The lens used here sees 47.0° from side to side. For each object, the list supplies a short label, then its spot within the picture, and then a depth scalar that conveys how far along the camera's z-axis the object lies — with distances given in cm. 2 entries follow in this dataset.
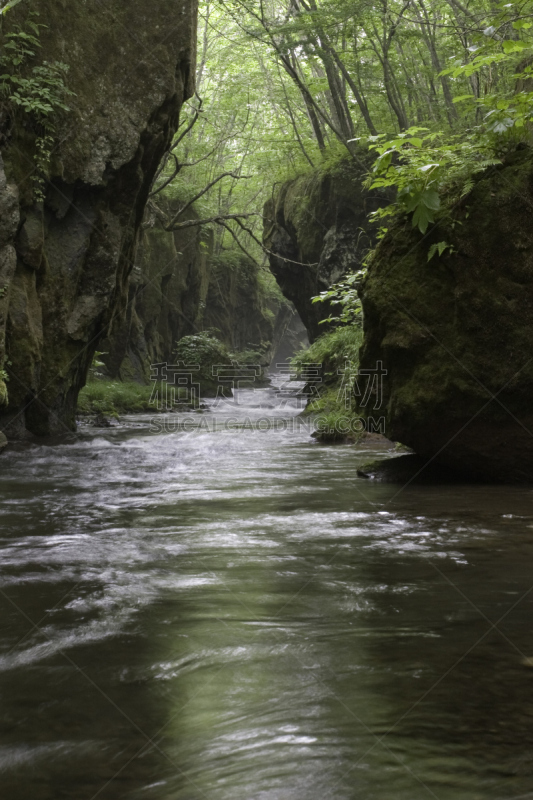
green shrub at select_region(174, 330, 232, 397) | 2456
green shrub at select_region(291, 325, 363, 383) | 1248
